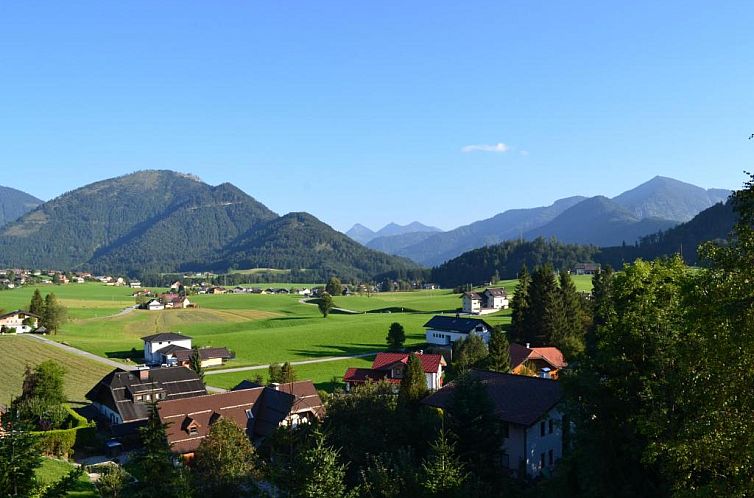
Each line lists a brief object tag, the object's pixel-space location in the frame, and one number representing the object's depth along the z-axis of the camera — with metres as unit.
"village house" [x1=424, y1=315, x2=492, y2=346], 81.50
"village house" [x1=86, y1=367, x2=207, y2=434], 48.16
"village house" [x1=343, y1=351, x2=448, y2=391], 56.62
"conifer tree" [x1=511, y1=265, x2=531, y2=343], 67.68
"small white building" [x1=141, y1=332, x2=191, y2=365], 81.38
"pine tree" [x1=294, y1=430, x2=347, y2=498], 16.25
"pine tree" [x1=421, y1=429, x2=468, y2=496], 21.11
